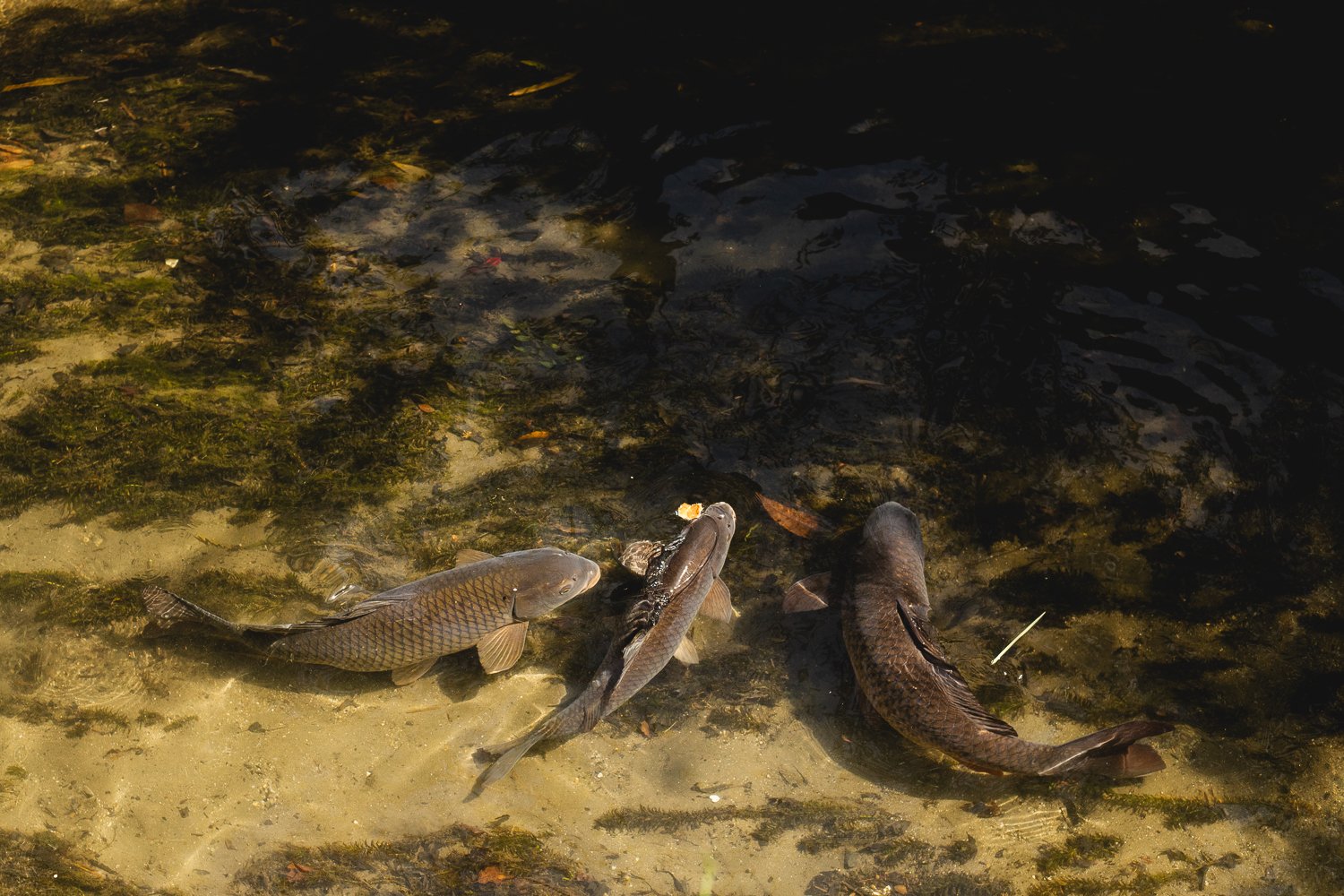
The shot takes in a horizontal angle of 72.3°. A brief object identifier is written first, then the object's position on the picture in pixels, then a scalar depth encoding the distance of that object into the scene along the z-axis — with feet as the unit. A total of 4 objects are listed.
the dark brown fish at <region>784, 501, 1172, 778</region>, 13.11
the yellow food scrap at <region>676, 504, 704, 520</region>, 16.70
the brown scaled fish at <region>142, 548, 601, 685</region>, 14.10
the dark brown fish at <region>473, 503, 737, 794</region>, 13.80
